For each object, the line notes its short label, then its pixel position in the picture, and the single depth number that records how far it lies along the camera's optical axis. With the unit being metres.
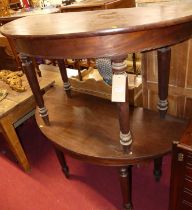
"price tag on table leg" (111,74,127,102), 0.69
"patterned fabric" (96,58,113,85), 1.27
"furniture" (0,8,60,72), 2.09
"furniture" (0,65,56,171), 1.32
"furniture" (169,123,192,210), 0.71
